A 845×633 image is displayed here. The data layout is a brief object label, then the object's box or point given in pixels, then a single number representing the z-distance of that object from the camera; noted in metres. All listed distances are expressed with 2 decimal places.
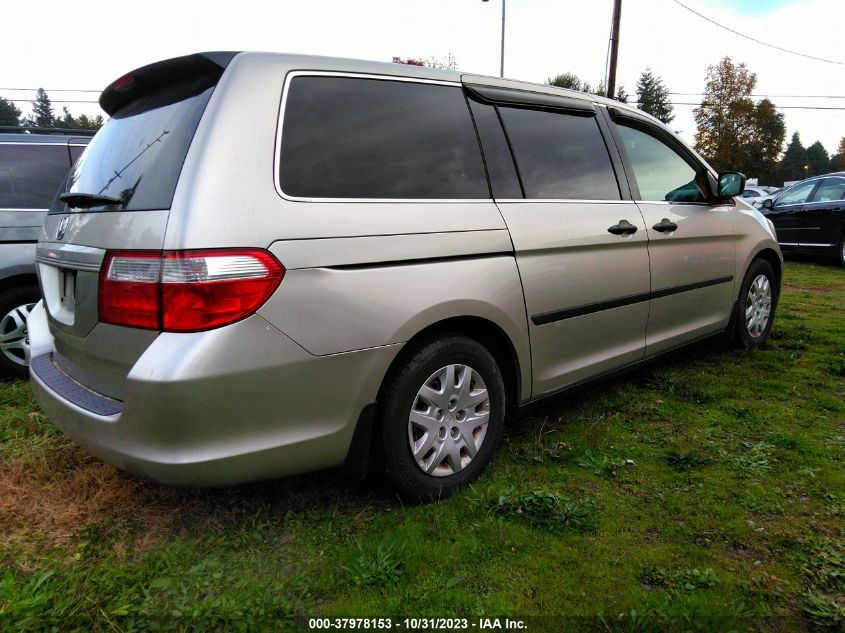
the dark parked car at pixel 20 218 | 3.84
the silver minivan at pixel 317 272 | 1.82
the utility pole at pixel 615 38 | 17.38
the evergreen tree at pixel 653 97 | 57.64
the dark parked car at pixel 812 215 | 9.84
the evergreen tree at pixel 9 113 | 63.84
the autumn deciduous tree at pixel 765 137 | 43.50
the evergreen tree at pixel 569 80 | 46.77
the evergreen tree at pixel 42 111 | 70.75
